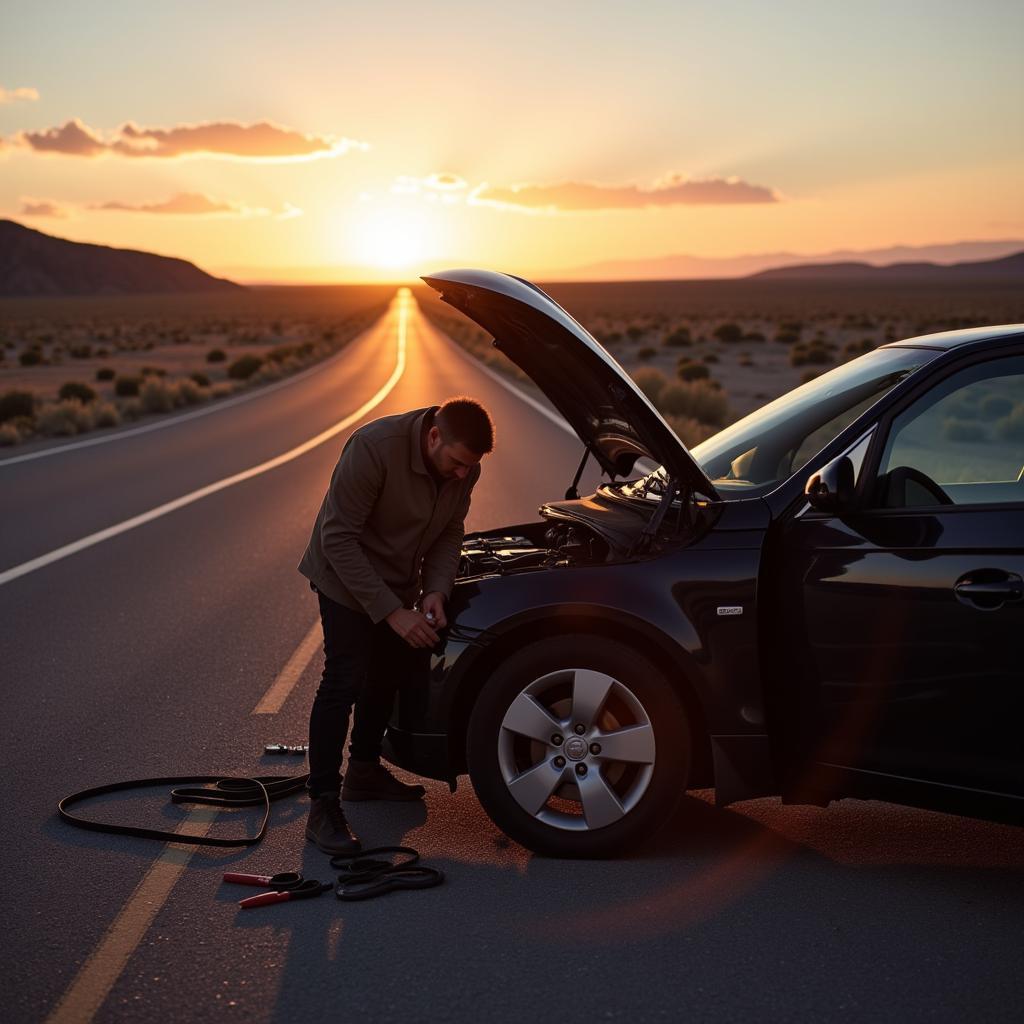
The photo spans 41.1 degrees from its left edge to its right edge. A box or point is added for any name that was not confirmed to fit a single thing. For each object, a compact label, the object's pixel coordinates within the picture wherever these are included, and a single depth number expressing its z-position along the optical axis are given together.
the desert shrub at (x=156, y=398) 31.31
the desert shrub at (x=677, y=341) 63.99
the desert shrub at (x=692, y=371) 41.41
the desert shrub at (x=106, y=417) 27.59
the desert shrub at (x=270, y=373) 44.12
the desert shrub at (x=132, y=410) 29.58
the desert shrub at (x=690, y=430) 20.78
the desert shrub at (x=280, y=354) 56.88
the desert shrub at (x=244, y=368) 49.38
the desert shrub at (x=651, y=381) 31.42
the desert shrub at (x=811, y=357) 48.94
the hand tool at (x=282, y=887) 4.53
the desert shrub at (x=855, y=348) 50.69
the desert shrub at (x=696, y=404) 27.44
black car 4.47
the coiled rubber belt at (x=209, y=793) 5.20
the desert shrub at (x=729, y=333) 67.69
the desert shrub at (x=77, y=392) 35.97
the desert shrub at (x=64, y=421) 25.59
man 5.01
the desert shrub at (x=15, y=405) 30.41
